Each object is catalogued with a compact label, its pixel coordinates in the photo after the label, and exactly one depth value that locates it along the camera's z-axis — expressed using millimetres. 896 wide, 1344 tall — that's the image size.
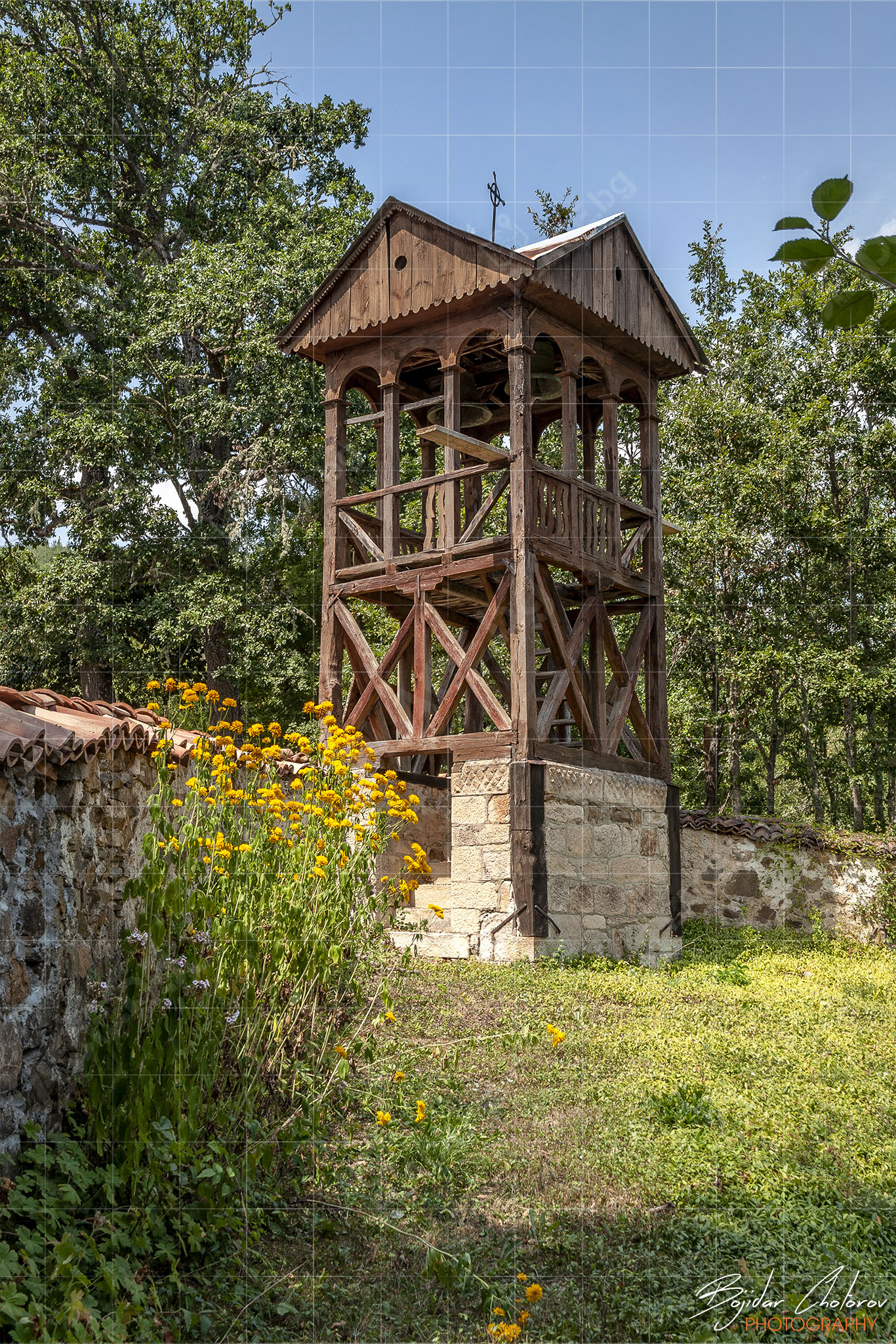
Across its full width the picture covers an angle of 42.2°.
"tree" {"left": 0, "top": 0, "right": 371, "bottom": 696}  16422
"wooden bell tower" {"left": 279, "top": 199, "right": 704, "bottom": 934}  10188
